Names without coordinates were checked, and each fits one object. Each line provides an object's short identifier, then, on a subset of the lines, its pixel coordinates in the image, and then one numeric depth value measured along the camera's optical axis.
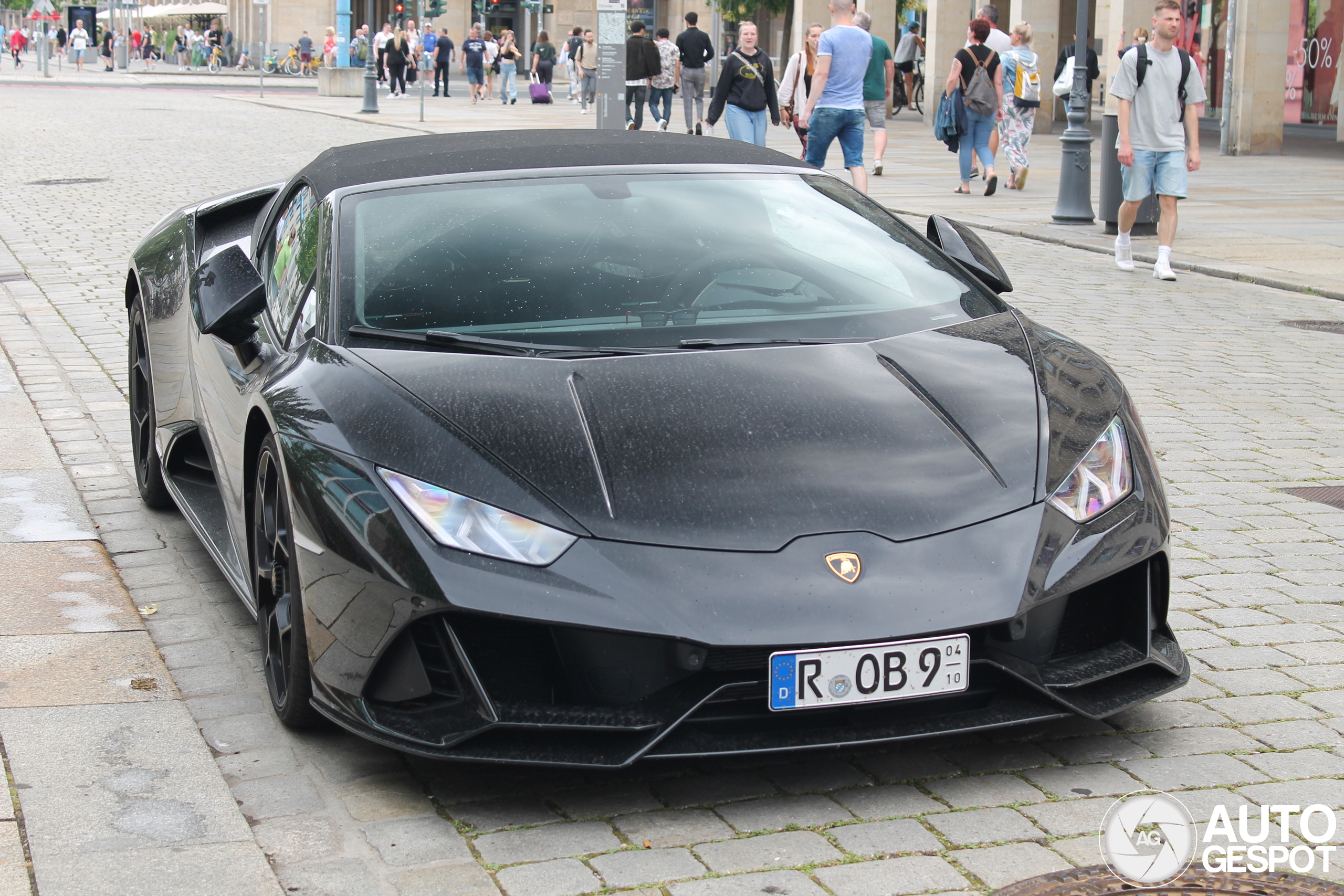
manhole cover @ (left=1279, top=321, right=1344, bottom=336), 9.94
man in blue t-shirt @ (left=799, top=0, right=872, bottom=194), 15.16
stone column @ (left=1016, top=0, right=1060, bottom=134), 30.70
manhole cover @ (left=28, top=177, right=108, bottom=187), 17.94
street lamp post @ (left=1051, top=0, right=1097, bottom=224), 15.22
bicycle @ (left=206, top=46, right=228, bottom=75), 75.19
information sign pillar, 20.67
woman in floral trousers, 18.22
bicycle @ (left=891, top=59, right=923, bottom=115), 41.16
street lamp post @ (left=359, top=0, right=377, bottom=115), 35.06
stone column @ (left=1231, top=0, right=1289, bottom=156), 25.27
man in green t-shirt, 19.20
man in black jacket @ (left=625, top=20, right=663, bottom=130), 27.20
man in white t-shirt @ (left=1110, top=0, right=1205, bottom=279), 11.55
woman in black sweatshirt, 17.39
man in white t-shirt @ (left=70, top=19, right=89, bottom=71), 62.88
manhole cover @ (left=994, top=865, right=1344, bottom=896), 2.83
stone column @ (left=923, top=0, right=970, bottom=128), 33.88
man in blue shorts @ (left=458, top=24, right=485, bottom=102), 42.50
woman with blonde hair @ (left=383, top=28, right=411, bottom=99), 43.12
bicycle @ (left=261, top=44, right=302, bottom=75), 71.69
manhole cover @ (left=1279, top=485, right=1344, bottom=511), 5.95
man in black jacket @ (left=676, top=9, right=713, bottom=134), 25.36
